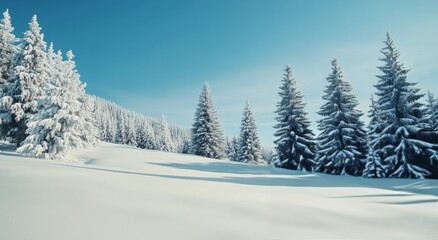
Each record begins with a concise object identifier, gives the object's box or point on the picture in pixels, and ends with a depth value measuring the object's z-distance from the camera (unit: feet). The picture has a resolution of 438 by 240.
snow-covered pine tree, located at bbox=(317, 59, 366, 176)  86.74
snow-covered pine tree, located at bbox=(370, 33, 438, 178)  71.61
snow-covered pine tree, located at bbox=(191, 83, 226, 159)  137.08
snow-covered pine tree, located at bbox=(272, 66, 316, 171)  98.12
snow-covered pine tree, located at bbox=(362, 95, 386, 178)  76.07
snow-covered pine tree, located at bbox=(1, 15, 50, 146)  72.49
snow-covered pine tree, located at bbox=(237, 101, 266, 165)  137.90
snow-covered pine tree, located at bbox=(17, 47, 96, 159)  57.62
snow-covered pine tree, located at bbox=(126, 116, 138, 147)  244.38
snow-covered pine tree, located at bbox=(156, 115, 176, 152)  232.12
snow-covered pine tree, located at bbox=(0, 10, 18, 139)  82.89
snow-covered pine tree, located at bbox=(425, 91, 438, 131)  103.85
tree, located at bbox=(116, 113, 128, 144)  243.19
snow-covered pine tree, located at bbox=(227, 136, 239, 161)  180.32
